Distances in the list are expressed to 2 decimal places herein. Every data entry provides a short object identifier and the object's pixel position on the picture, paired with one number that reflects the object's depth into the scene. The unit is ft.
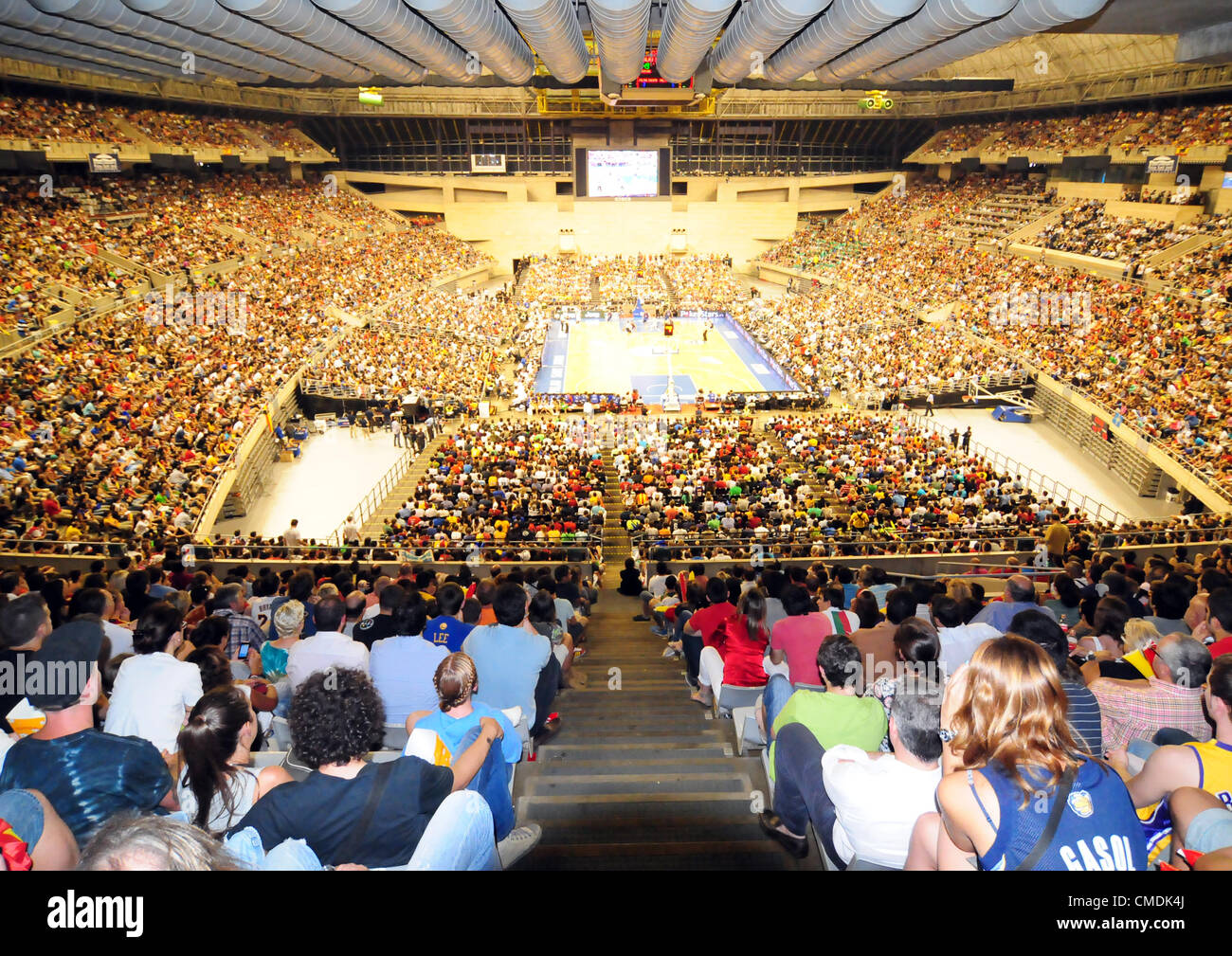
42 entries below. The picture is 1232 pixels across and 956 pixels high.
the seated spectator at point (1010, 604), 20.92
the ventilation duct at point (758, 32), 56.49
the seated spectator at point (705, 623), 23.29
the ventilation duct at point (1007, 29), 51.21
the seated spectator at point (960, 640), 18.33
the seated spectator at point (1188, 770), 9.90
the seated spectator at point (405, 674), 15.98
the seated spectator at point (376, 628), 19.98
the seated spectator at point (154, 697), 13.87
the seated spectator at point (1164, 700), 14.03
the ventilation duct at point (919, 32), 52.60
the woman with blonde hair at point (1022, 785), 7.41
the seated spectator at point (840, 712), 12.65
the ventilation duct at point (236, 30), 58.49
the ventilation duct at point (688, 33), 58.56
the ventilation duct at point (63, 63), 83.05
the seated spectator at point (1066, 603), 24.72
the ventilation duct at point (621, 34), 59.67
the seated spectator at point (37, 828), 8.46
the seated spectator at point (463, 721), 12.50
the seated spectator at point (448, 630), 19.51
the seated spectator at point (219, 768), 10.64
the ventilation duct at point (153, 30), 58.03
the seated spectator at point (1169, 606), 20.79
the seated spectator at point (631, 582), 41.39
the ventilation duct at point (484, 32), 60.03
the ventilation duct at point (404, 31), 59.21
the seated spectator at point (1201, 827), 7.73
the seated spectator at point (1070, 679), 12.25
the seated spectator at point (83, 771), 10.46
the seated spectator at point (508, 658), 16.87
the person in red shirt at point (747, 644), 19.45
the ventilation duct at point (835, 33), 54.54
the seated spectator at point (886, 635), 17.85
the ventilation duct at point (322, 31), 58.44
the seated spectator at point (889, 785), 10.30
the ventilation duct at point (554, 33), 60.05
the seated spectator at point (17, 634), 14.76
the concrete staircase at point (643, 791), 14.14
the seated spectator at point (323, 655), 16.76
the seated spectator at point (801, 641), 17.17
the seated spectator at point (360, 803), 9.24
